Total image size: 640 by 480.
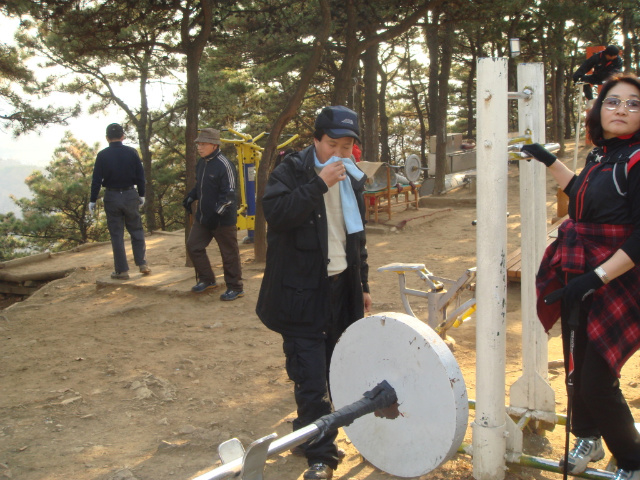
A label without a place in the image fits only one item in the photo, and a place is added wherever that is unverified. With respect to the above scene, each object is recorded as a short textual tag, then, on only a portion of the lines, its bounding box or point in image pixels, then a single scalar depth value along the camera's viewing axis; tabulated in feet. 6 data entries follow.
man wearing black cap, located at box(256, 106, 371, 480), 9.94
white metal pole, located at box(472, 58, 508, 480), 8.36
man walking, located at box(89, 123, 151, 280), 26.27
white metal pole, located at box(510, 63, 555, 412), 9.89
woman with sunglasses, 7.77
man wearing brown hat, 22.16
